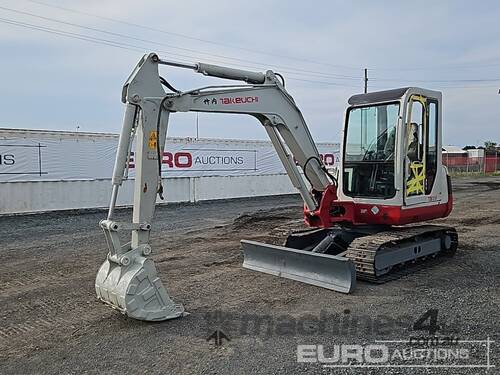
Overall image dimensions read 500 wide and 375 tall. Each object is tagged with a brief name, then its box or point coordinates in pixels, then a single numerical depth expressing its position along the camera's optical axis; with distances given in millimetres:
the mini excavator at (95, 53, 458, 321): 5406
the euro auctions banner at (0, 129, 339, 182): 15375
